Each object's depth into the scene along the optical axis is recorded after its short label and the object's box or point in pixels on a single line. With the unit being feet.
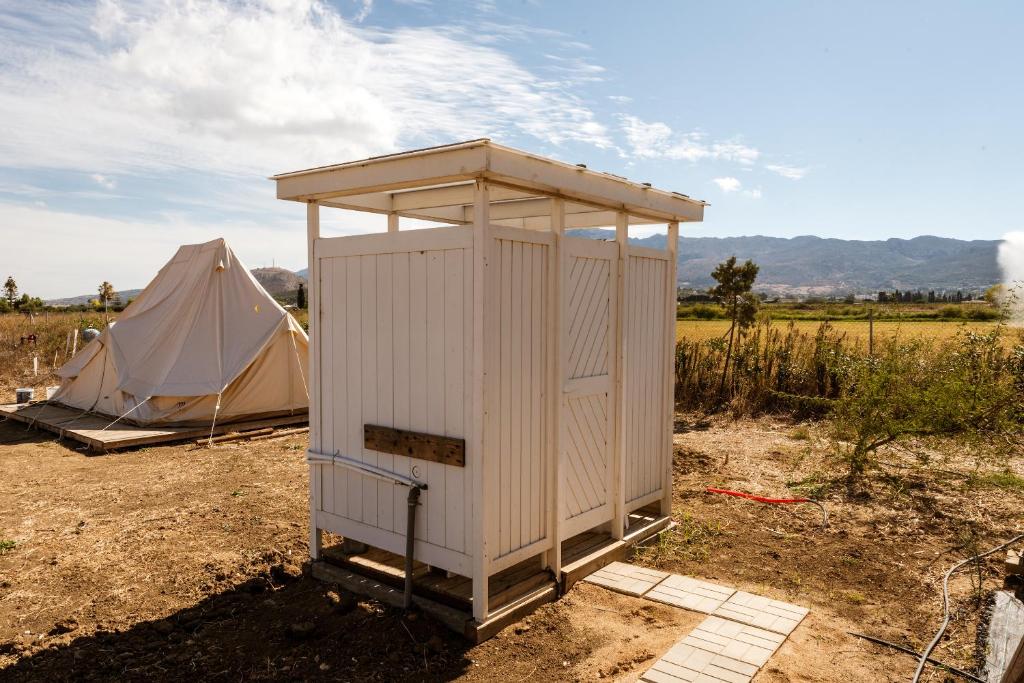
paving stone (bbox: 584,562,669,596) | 14.87
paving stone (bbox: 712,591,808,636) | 13.16
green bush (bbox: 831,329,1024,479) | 22.44
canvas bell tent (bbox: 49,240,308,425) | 32.91
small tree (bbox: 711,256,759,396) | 39.09
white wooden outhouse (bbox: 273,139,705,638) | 12.80
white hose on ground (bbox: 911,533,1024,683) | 11.37
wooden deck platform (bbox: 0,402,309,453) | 29.63
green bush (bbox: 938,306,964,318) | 96.07
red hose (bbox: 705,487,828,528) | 20.67
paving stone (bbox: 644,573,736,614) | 14.03
